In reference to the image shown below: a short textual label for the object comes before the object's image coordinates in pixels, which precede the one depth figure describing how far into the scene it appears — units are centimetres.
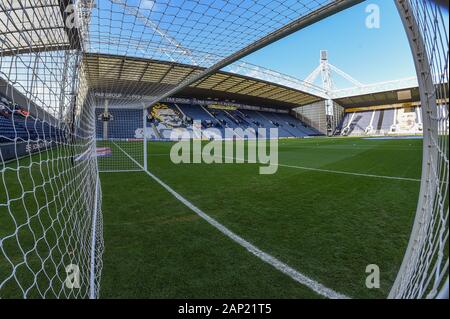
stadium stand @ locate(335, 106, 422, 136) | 4562
